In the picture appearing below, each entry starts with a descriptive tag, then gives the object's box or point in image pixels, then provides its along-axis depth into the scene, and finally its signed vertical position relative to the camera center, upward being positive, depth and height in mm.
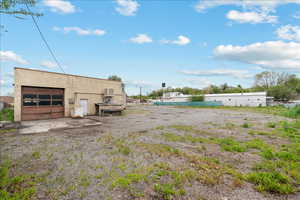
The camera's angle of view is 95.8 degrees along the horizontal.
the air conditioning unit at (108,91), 14959 +802
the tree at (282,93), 37125 +1676
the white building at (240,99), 31244 -38
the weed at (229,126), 8271 -1785
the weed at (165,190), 2351 -1680
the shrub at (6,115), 10039 -1428
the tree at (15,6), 2199 +1522
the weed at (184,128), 7711 -1788
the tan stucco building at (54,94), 9766 +369
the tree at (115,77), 47278 +7453
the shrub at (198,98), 38594 +172
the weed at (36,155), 3865 -1679
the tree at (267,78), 47072 +7294
